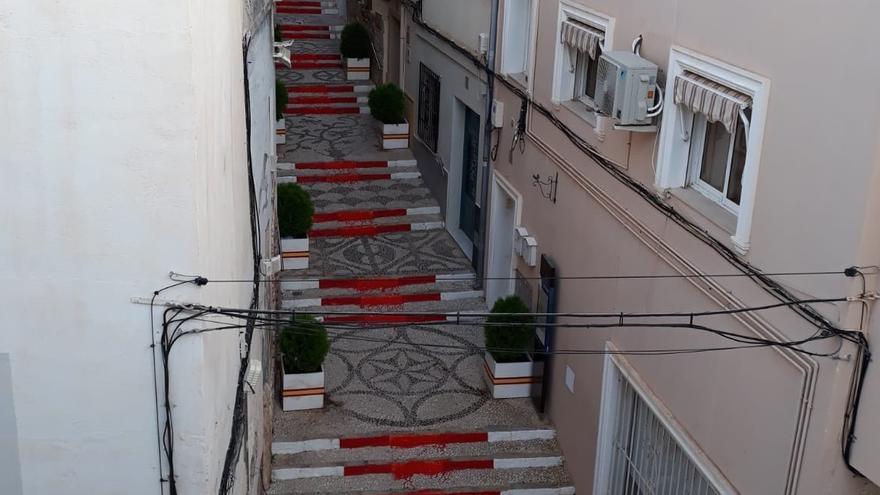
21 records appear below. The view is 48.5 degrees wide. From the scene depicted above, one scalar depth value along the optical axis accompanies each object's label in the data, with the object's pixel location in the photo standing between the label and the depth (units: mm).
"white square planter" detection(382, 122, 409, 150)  18530
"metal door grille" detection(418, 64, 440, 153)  16734
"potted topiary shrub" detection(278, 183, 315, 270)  14219
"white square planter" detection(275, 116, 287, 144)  18391
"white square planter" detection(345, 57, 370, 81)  21859
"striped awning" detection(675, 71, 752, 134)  6660
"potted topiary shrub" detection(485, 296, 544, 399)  11406
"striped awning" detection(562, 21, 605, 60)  9328
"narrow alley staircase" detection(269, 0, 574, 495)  10555
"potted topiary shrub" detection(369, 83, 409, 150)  18375
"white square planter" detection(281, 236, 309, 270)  14438
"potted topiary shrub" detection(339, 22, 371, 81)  21875
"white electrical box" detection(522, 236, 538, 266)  11352
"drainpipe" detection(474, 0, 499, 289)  12586
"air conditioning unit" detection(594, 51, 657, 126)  7703
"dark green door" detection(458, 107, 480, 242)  14918
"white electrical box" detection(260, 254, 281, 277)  9663
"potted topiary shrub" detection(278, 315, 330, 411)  11195
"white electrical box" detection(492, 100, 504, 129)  12711
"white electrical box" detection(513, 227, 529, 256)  11702
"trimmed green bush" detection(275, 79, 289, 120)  18453
